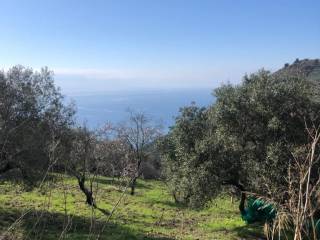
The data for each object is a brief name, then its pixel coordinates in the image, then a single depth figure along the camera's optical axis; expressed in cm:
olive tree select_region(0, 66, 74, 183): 1364
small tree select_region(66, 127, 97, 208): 1620
